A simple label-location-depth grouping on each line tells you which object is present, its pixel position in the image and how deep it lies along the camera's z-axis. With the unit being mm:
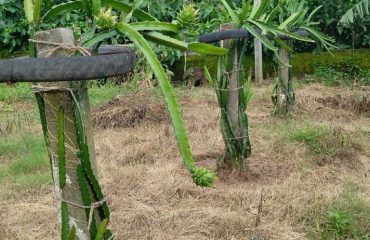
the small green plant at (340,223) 2787
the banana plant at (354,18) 6594
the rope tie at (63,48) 1360
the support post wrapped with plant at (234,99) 3617
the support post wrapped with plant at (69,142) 1384
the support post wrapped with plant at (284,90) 5402
